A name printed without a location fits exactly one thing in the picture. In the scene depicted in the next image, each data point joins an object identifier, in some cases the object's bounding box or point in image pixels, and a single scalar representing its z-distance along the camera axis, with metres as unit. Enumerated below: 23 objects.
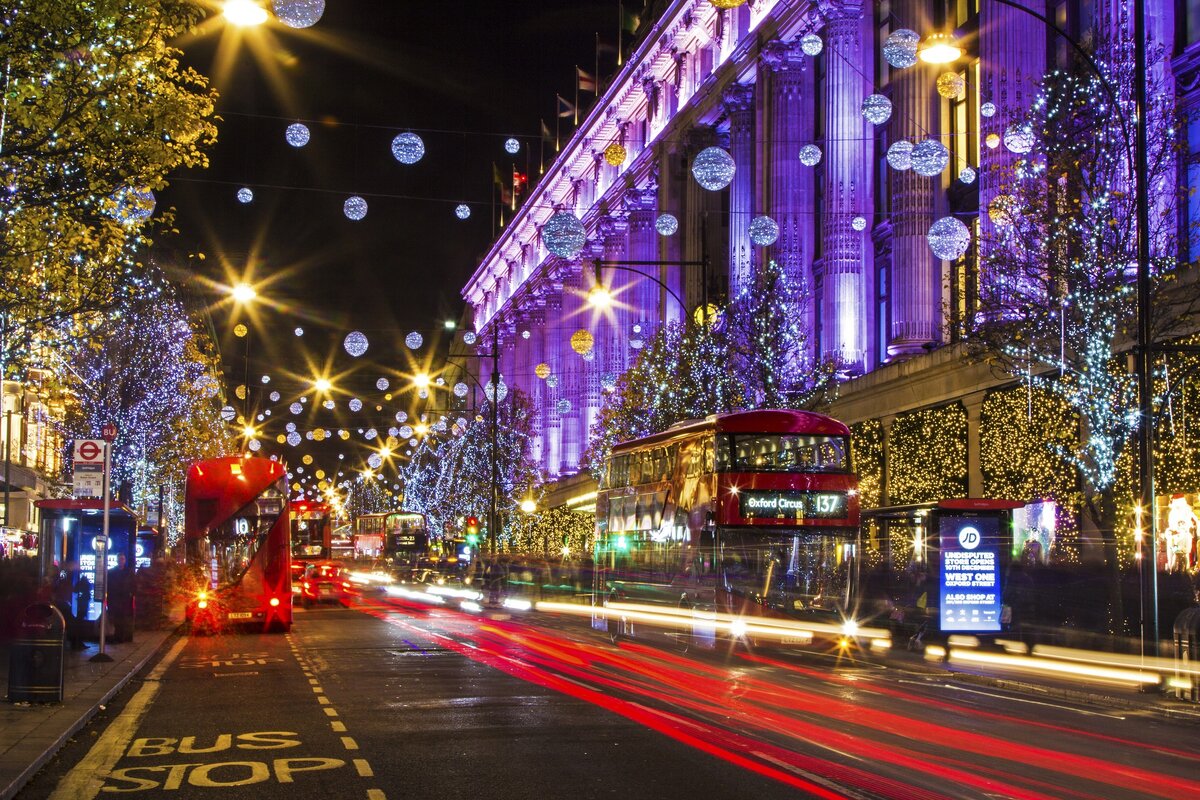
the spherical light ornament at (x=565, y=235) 46.41
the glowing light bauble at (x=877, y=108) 36.16
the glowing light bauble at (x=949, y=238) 35.12
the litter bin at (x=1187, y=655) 18.56
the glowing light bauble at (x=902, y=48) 31.77
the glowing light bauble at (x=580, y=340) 78.81
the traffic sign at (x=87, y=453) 22.09
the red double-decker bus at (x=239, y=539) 31.91
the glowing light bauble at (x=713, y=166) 39.59
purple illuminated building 36.53
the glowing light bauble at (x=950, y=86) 35.85
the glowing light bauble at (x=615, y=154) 71.25
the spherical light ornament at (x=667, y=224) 64.23
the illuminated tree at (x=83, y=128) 16.69
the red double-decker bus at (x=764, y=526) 25.27
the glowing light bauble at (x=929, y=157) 32.97
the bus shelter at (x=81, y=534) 26.22
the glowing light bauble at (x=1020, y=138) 27.06
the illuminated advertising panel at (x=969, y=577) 25.08
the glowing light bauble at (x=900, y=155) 36.56
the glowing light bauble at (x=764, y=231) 47.94
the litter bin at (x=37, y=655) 15.81
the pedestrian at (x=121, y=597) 27.53
